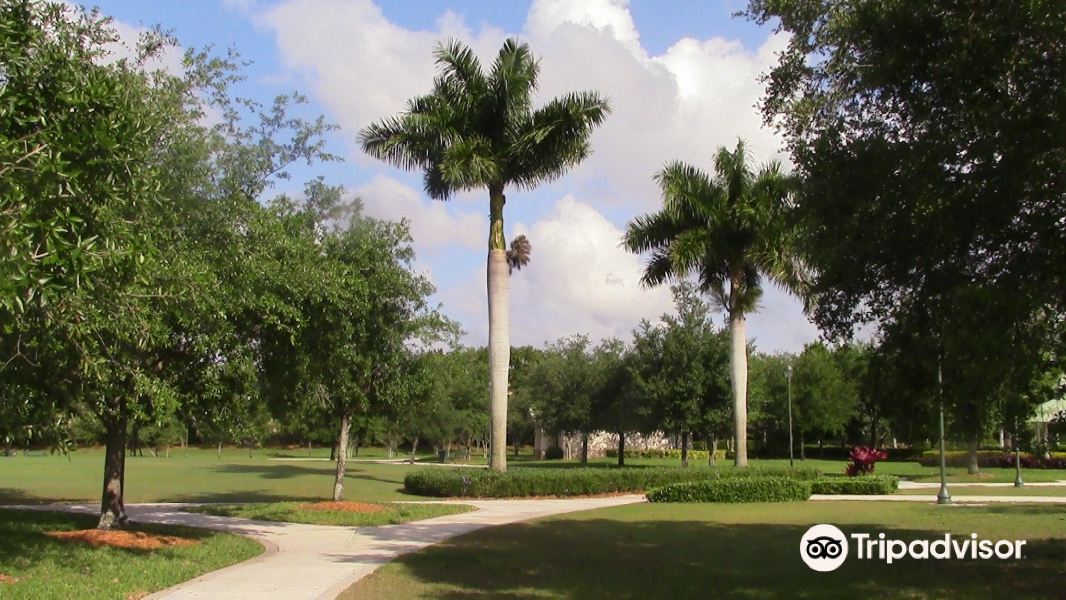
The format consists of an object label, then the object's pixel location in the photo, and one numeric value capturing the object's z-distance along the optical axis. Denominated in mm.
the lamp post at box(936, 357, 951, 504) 26106
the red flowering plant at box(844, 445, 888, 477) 35906
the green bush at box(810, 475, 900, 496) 30812
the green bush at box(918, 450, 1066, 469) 51250
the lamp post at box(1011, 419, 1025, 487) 35094
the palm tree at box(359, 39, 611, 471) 26000
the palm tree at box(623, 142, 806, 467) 31953
